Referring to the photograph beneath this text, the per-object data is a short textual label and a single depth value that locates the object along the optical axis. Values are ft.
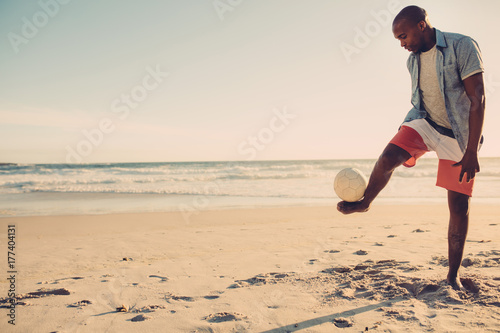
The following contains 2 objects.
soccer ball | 11.18
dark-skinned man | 9.55
